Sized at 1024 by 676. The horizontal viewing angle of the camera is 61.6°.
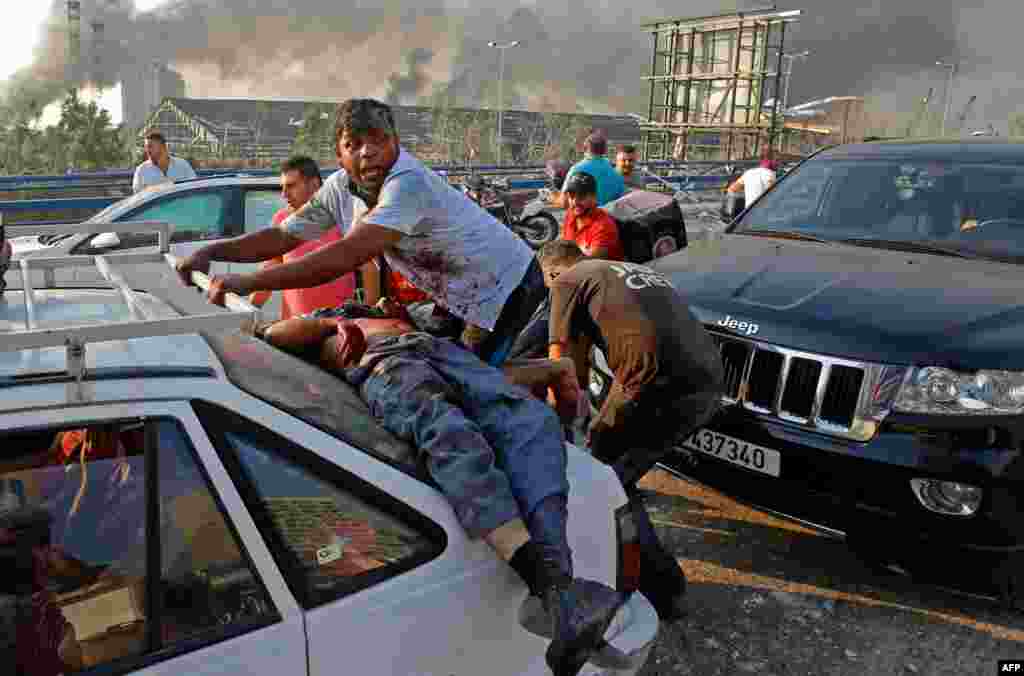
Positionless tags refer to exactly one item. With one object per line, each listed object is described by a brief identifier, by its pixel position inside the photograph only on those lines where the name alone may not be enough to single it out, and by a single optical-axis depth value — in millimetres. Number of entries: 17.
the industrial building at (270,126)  39688
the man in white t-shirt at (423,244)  2529
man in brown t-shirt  3350
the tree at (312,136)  36594
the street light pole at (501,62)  34947
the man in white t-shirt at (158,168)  8156
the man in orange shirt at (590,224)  5711
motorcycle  12594
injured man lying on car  1967
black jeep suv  2982
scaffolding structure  30750
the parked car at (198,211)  6203
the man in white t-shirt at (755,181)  11547
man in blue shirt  7910
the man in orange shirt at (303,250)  4395
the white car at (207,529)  1654
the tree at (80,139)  28953
